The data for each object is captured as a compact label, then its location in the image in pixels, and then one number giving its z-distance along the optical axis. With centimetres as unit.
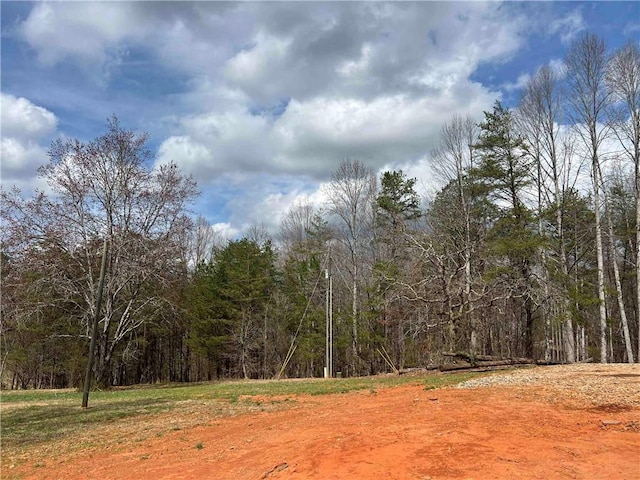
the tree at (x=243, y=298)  3222
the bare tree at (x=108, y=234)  2078
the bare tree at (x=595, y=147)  2020
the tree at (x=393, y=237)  2697
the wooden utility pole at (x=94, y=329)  1297
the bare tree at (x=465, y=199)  2106
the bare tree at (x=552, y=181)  2058
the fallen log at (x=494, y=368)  1579
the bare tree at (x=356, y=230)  3038
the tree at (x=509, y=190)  2050
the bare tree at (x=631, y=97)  2075
